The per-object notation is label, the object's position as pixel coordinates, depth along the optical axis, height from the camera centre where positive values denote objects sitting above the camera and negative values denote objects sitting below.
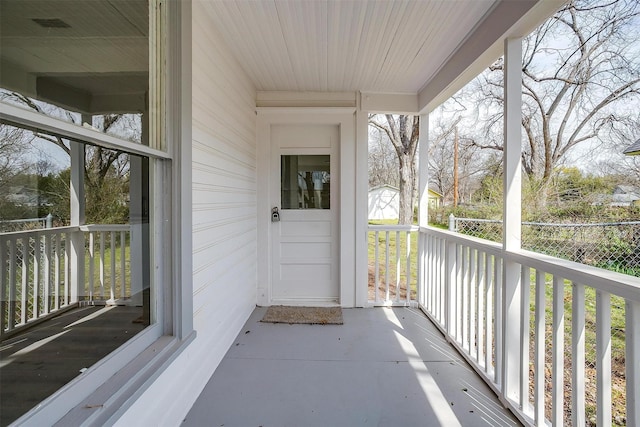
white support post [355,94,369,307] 3.34 +0.16
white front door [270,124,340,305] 3.50 -0.18
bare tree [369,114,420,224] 5.95 +1.06
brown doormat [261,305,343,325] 2.99 -1.15
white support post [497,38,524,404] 1.79 -0.02
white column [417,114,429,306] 3.23 +0.12
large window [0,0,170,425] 0.93 +0.06
